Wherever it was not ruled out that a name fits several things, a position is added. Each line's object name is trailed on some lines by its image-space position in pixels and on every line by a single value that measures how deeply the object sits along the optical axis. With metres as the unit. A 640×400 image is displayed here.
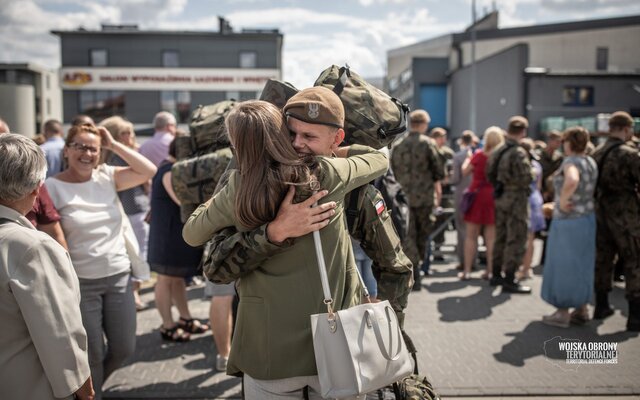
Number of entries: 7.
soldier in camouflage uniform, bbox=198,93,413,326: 2.02
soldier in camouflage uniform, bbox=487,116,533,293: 7.40
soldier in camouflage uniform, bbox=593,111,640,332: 5.75
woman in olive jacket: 2.01
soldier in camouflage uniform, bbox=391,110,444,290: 7.82
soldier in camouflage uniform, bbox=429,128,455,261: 9.82
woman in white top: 3.57
